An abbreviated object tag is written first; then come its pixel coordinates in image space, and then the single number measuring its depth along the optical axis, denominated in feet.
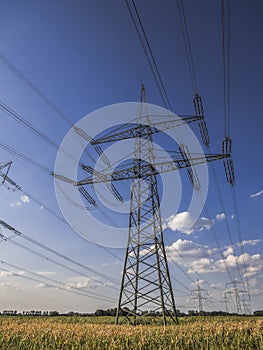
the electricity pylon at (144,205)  59.06
